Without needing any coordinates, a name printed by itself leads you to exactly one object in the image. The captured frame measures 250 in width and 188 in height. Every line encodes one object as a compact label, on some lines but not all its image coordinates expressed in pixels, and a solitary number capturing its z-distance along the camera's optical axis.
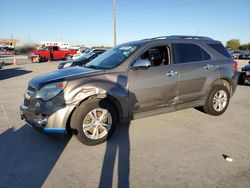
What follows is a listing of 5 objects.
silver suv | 3.77
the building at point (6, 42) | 90.38
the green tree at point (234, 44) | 70.82
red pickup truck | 30.49
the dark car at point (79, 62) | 12.73
